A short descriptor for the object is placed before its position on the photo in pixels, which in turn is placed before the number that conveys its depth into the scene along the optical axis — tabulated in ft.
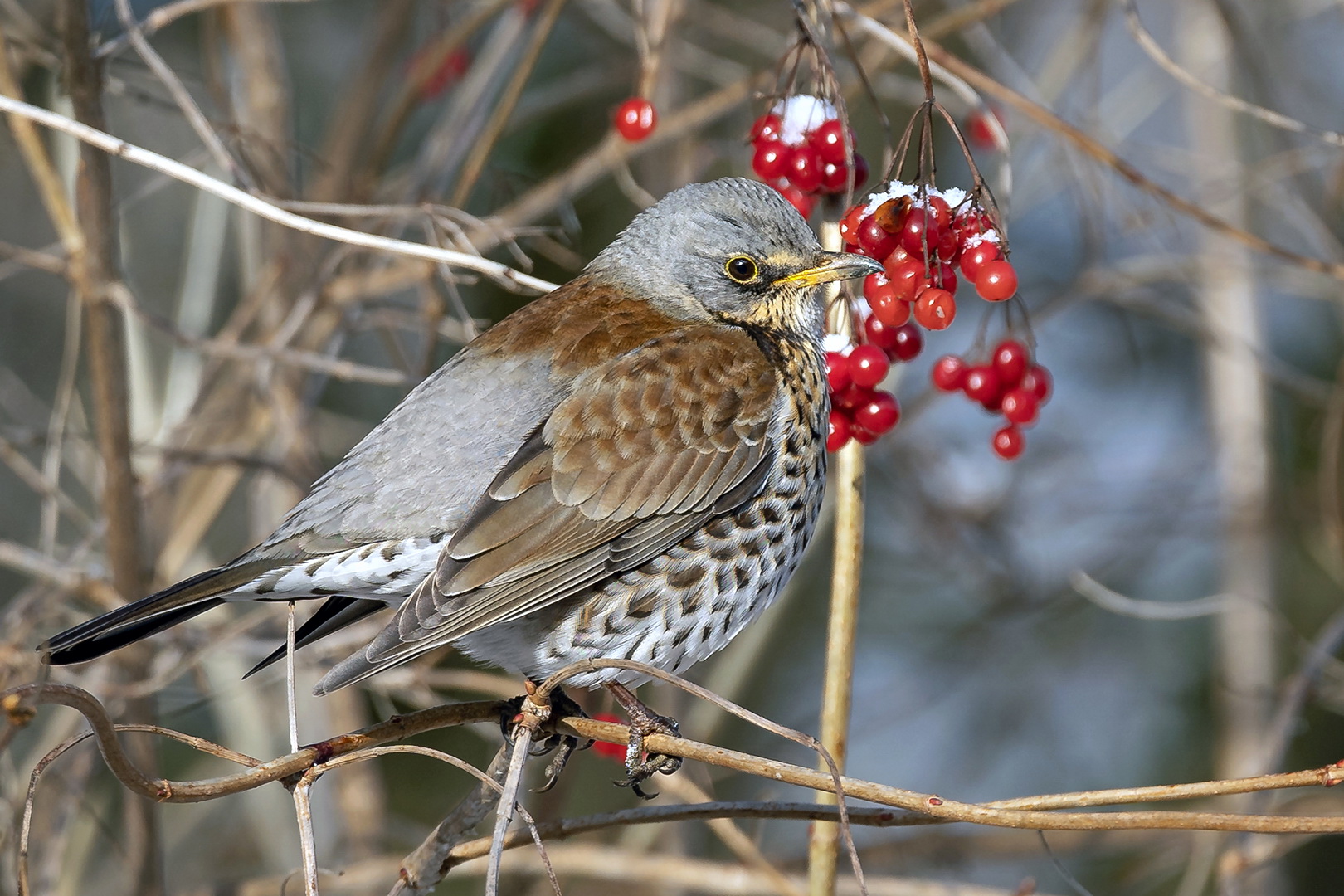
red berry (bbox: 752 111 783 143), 17.12
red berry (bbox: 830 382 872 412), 16.90
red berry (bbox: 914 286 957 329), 14.62
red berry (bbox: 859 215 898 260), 14.85
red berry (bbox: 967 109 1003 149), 23.13
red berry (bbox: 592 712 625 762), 20.47
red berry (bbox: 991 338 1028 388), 17.12
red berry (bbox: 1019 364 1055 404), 17.48
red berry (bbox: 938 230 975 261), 15.12
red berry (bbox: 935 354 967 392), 17.15
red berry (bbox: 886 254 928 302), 14.78
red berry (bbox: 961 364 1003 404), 17.08
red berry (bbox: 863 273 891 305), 15.42
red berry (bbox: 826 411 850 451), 17.30
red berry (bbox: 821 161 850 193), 17.03
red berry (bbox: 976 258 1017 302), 14.11
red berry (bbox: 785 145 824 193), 16.80
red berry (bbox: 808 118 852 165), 16.70
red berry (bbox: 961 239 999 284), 14.71
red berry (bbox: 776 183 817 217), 18.61
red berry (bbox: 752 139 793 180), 16.90
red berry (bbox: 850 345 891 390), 16.29
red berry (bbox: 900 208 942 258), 14.74
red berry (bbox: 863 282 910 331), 15.12
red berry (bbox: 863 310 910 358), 16.84
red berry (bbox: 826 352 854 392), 16.75
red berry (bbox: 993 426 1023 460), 17.89
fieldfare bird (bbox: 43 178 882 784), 17.54
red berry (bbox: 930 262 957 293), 15.26
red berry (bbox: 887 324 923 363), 17.21
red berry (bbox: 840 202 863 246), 15.17
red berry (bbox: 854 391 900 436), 16.71
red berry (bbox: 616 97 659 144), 19.25
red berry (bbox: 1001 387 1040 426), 17.30
